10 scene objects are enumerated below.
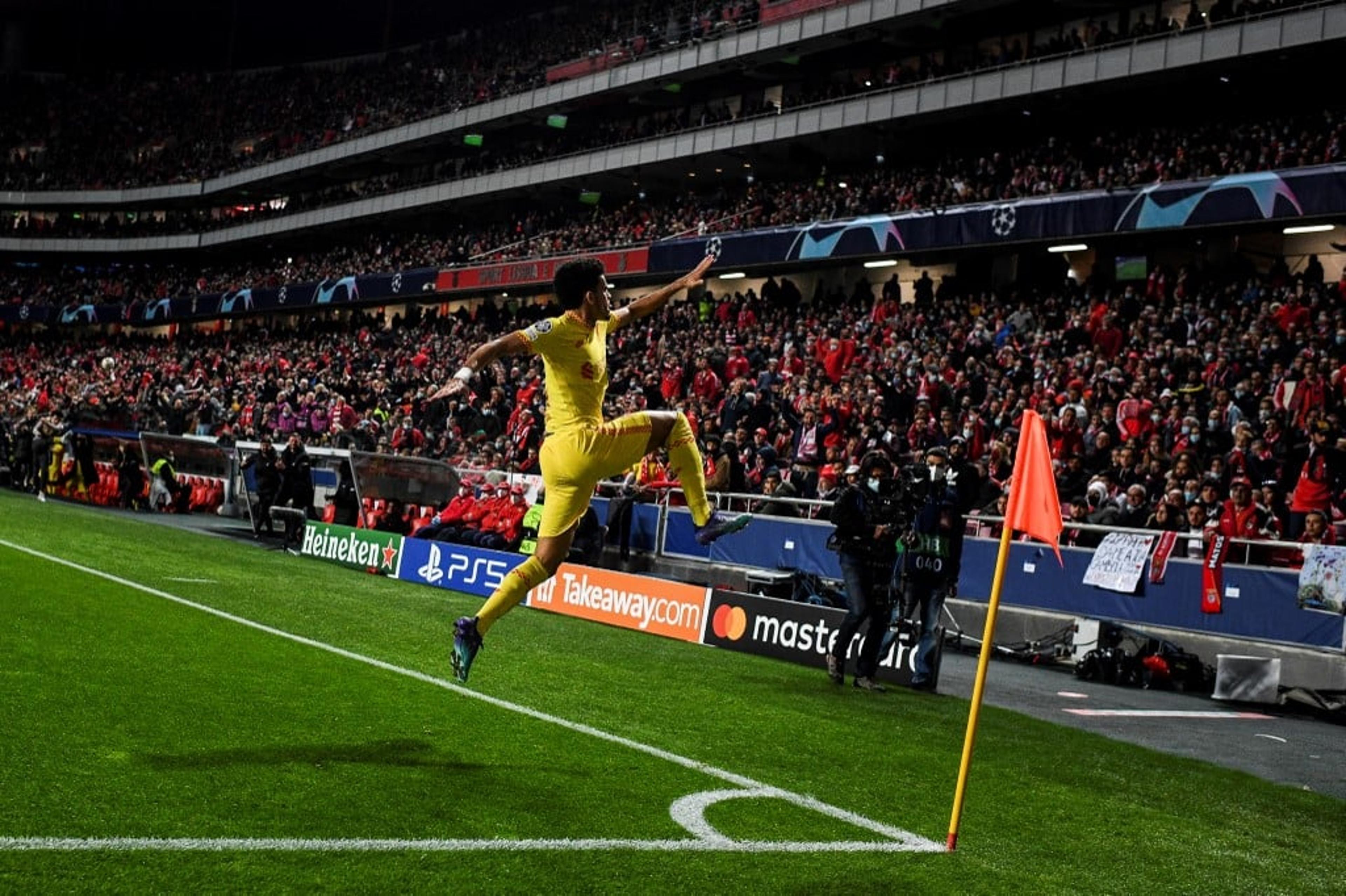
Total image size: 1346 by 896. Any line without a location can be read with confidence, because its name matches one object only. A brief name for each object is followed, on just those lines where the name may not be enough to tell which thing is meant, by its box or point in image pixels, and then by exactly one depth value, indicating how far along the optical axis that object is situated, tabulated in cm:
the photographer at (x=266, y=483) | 2547
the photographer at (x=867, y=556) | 1180
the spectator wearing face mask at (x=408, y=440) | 2759
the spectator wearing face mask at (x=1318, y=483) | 1537
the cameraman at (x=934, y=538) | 1256
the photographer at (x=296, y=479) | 2531
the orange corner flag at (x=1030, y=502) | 597
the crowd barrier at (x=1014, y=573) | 1445
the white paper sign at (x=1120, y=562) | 1566
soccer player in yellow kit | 784
